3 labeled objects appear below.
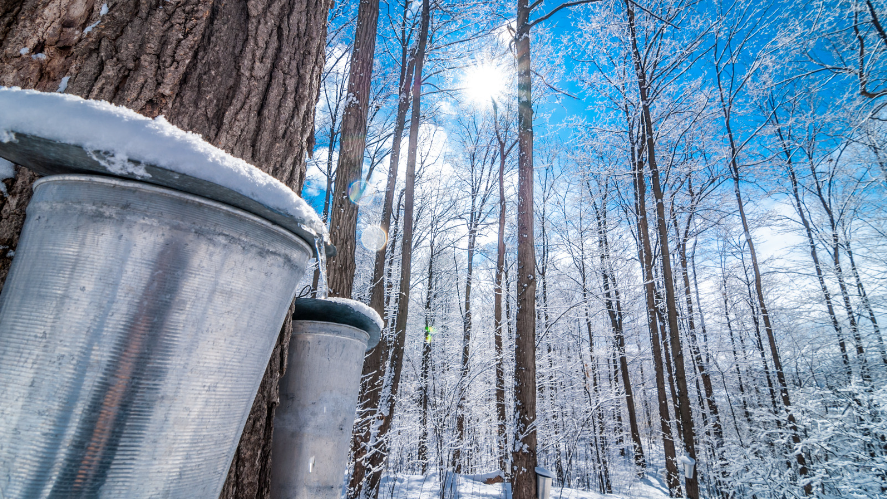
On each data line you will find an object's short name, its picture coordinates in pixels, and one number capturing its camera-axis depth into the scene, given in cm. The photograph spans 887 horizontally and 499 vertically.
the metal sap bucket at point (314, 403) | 134
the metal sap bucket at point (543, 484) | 439
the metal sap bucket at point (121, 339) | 59
